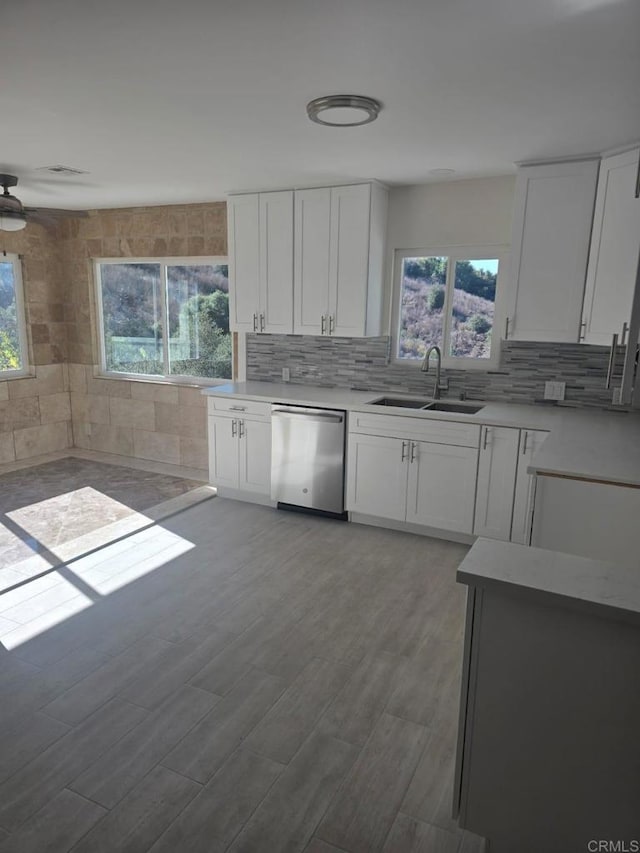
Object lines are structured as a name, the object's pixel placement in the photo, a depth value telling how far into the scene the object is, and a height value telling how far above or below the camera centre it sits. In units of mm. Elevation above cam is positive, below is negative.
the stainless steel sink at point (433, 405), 4070 -597
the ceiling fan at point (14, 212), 3770 +686
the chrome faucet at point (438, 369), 4138 -343
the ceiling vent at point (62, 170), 3784 +940
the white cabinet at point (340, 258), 4111 +448
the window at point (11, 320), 5629 -81
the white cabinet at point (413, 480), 3738 -1056
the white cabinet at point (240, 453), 4445 -1053
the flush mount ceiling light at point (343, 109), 2424 +901
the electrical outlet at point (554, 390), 3936 -438
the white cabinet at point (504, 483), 3527 -976
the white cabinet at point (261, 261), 4383 +443
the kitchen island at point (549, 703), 1368 -933
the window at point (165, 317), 5387 -11
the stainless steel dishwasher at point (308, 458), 4121 -1002
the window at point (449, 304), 4164 +138
